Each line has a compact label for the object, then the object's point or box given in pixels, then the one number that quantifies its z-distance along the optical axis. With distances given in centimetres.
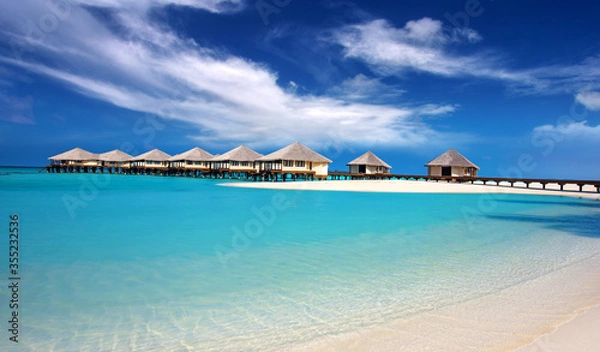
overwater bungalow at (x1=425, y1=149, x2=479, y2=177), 4125
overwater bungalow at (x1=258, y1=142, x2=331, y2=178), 3931
